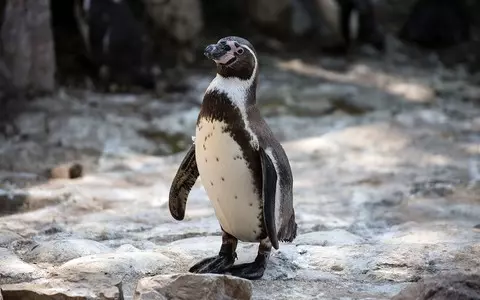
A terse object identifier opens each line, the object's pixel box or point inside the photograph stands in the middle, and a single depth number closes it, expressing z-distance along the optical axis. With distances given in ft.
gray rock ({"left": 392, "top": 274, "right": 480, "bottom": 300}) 14.01
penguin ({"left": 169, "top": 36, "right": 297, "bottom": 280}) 15.80
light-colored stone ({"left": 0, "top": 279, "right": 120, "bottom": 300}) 14.48
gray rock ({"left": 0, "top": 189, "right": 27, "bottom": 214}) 22.70
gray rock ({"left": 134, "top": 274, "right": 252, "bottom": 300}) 14.21
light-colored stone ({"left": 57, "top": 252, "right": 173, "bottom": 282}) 16.22
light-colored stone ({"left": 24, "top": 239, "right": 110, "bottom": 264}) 17.72
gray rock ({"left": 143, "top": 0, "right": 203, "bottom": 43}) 45.14
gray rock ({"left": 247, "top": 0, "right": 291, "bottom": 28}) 50.26
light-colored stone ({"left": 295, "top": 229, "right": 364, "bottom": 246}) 19.49
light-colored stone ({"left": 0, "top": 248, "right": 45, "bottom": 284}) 16.61
